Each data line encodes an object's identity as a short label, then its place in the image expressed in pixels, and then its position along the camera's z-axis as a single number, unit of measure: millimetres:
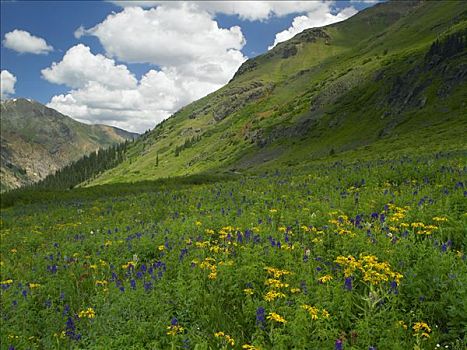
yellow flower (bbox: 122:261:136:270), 7522
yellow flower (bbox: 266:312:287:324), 4457
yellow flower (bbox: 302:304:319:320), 4493
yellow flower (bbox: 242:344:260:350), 4174
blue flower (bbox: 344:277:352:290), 5045
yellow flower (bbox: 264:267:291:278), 5663
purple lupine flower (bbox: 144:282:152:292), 6211
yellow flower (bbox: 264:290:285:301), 5012
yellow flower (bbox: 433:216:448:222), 6723
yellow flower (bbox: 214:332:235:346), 4571
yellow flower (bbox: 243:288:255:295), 5438
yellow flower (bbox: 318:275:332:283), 5237
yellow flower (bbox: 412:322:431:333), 4156
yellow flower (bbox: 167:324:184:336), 4824
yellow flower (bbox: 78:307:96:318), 5702
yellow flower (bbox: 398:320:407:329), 4307
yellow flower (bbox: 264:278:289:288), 5273
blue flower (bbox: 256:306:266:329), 4699
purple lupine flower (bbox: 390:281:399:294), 4852
